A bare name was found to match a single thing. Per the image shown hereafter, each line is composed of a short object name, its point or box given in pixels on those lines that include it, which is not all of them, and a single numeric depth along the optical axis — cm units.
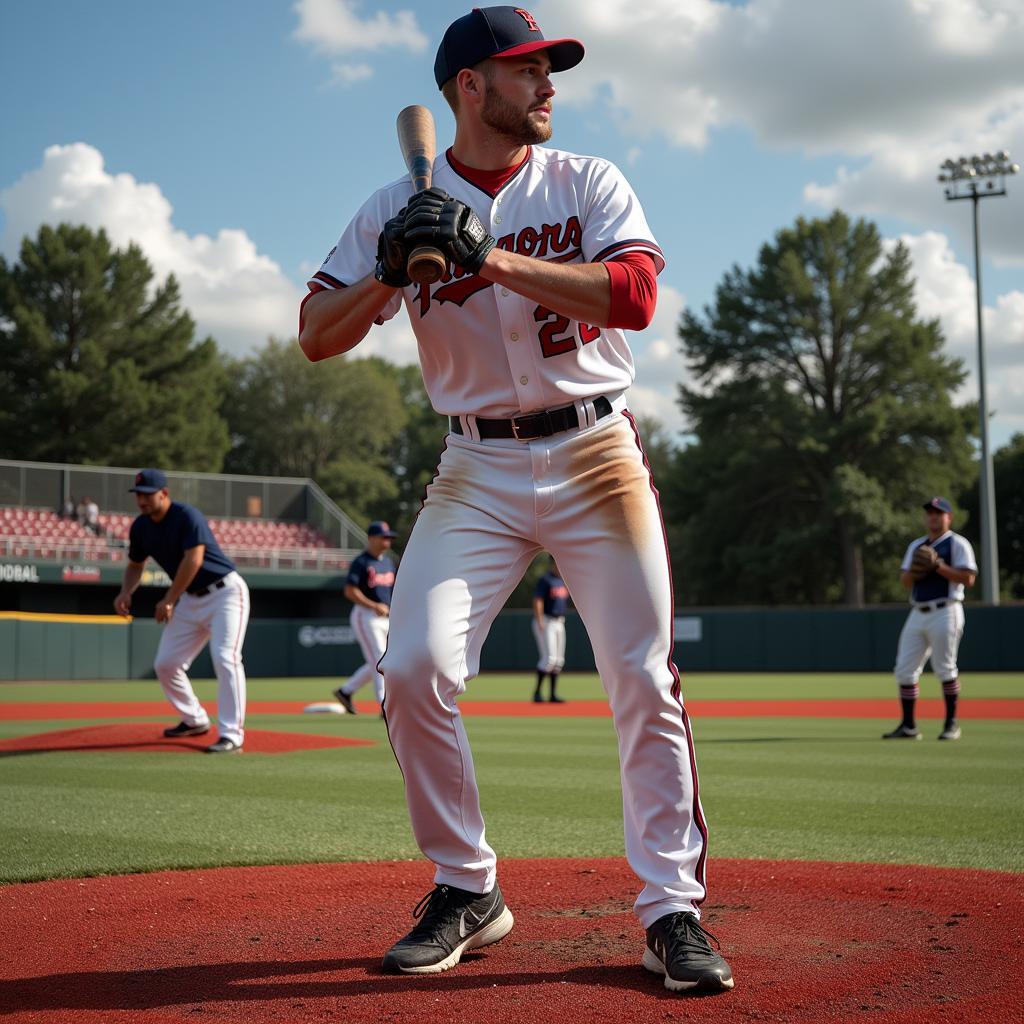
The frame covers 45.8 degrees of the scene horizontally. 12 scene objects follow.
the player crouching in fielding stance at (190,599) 889
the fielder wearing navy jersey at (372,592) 1338
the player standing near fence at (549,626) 1755
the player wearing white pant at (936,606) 1036
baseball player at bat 324
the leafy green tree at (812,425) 4606
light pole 3253
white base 1562
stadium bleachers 3419
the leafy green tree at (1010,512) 5584
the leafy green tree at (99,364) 4975
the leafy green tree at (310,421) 6184
